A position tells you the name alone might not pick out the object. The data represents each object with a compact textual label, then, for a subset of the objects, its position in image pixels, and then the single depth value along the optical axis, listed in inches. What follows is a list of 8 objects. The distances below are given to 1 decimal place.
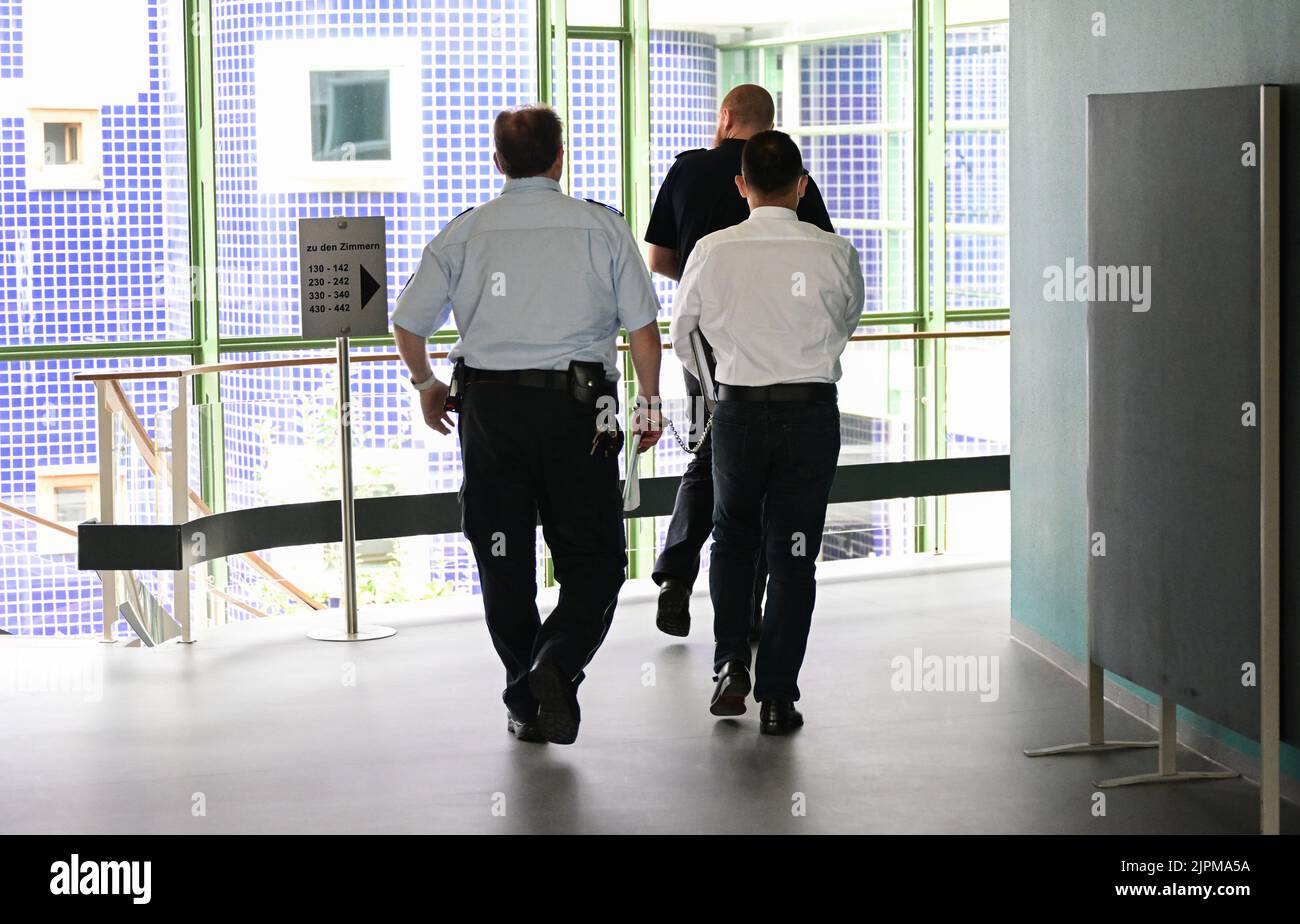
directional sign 421.7
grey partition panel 251.3
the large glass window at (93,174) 538.3
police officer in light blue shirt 299.6
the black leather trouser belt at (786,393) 306.0
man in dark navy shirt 365.1
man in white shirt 304.8
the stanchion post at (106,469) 407.5
